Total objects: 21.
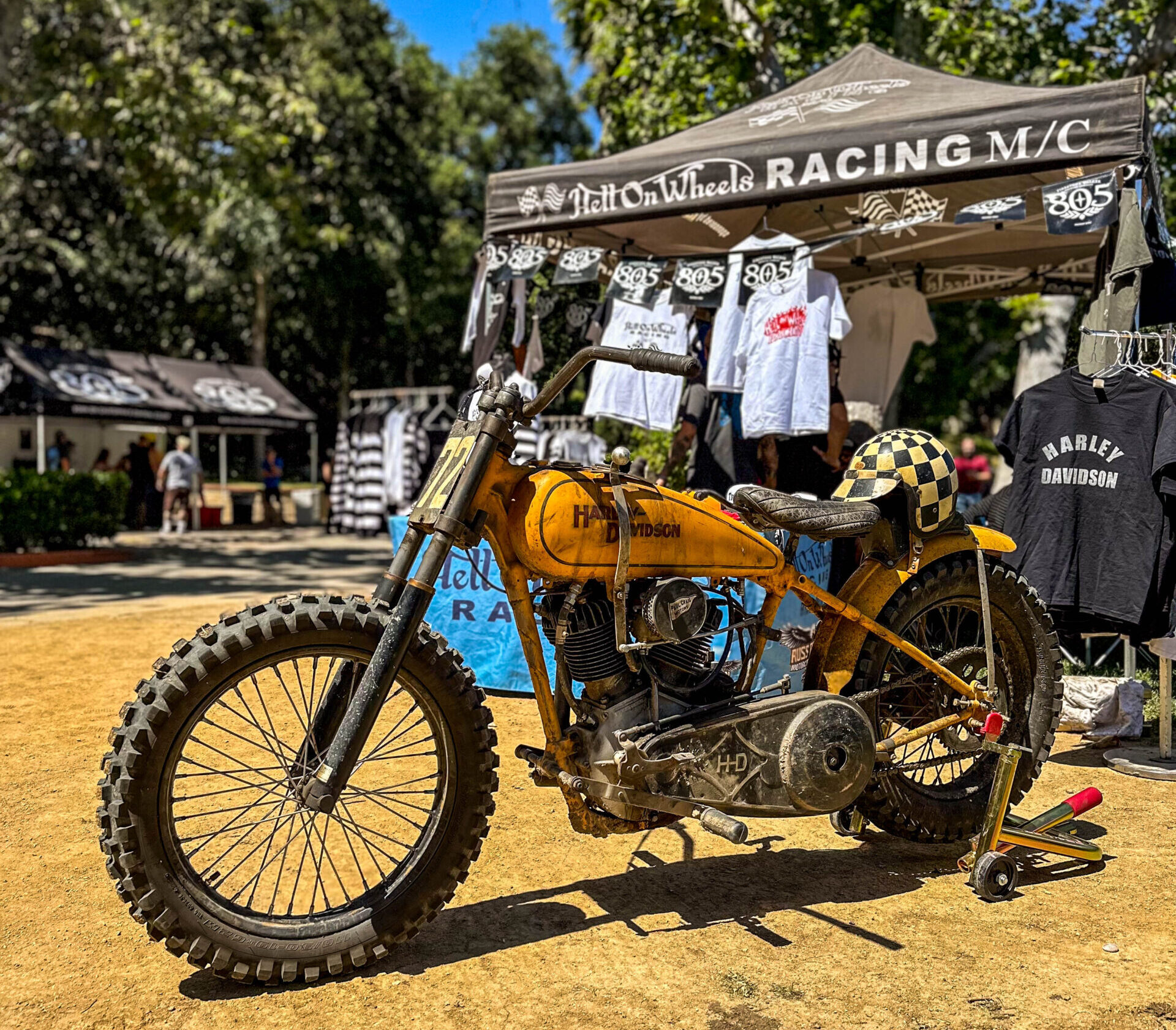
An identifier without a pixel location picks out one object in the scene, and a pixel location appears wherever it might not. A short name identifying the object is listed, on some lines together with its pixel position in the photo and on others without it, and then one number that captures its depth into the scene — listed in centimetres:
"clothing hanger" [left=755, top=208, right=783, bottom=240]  766
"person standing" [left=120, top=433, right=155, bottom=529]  2172
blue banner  625
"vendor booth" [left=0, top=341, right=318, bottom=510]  1848
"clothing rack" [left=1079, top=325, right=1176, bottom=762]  531
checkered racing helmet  381
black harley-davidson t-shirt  521
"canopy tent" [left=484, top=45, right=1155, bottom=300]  593
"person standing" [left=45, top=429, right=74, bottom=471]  2115
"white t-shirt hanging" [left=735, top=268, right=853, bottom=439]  692
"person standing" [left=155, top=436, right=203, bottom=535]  2006
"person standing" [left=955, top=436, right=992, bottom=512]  1842
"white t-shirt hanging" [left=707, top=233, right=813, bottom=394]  719
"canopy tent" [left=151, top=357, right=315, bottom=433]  2112
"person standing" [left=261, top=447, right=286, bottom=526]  2311
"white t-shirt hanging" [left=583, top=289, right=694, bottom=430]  769
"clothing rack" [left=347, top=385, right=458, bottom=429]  1769
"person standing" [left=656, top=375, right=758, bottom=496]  781
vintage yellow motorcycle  284
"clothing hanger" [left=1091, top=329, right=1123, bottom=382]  540
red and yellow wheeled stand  355
